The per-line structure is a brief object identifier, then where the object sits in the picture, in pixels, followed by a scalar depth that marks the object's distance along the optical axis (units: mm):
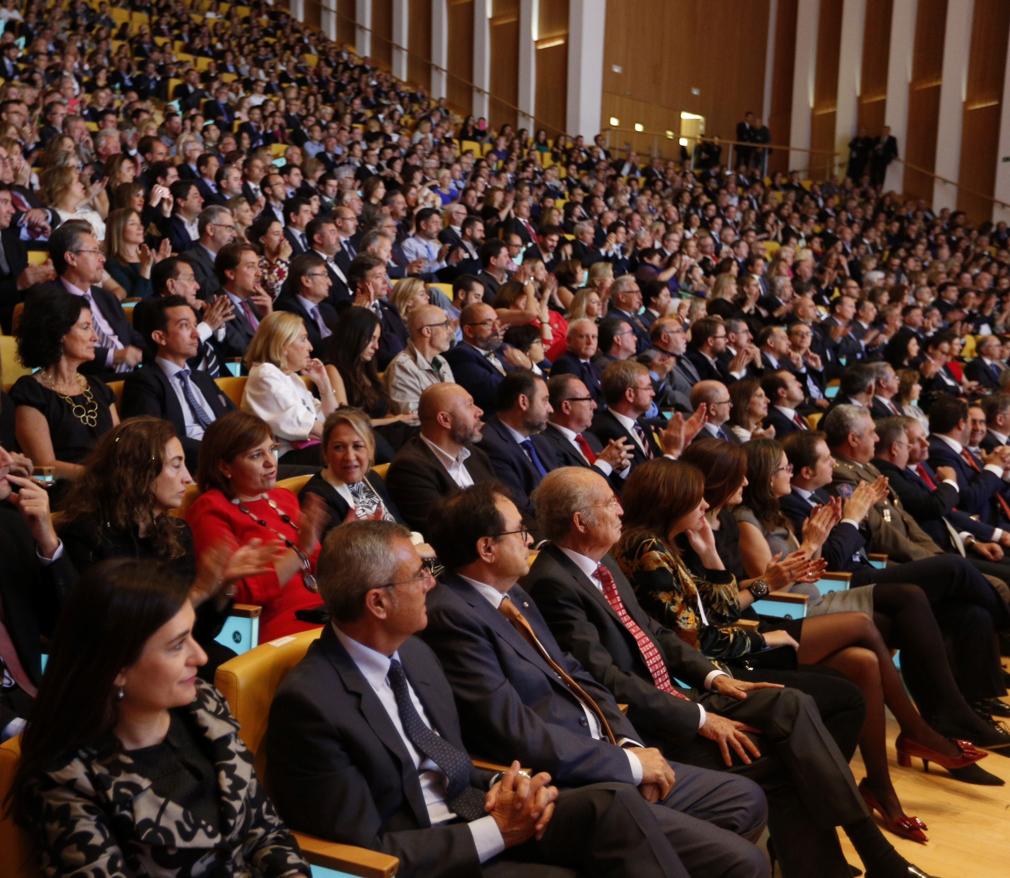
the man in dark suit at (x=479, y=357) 4340
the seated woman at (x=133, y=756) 1309
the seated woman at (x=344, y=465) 2668
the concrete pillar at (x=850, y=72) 14430
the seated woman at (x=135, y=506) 2070
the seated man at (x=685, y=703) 2232
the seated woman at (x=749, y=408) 4559
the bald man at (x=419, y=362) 4090
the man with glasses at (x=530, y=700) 1904
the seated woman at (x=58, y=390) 2725
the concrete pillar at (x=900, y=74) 13898
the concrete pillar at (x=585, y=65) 13781
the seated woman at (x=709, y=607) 2637
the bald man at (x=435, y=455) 3053
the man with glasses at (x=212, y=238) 4648
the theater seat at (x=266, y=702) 1509
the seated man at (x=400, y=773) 1609
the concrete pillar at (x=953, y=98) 13172
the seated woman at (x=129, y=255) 4441
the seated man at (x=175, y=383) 3219
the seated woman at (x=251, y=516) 2328
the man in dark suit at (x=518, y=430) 3520
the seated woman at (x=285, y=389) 3443
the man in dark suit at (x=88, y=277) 3600
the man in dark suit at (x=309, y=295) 4512
